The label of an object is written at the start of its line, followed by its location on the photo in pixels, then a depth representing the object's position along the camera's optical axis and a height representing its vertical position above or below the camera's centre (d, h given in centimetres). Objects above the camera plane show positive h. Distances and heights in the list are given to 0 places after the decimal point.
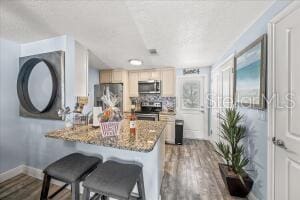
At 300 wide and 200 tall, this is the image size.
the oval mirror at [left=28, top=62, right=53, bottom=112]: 212 +21
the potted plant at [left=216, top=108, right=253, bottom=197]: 176 -82
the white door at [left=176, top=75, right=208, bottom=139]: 423 -15
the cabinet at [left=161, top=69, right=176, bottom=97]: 414 +55
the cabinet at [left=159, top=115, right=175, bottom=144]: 382 -80
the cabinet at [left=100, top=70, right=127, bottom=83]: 429 +77
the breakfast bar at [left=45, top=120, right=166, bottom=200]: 120 -38
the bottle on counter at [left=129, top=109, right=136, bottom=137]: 140 -26
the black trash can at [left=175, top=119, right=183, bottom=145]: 373 -91
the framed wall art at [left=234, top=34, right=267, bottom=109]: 146 +33
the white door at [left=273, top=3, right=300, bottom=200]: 109 -6
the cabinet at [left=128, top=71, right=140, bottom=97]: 444 +58
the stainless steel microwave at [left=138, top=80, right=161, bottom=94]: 415 +41
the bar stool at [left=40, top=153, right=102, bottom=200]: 113 -63
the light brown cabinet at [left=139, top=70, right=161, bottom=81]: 425 +80
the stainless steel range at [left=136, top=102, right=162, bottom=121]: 391 -36
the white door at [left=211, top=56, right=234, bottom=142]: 249 +19
